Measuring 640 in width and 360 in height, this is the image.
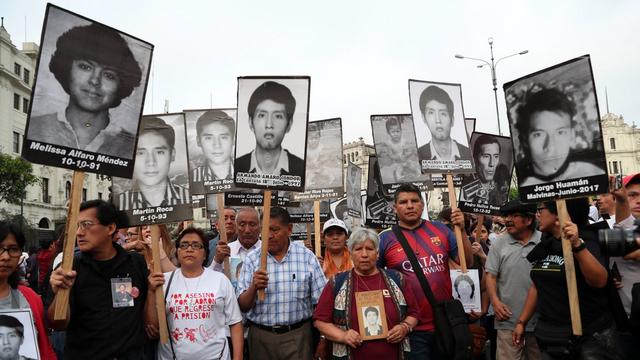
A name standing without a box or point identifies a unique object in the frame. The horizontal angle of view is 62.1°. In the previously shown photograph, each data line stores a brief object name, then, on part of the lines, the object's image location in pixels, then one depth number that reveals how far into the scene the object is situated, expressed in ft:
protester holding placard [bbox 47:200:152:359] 12.41
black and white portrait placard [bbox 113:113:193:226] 16.56
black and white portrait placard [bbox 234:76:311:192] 17.56
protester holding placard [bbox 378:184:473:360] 15.60
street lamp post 89.25
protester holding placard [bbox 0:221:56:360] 11.29
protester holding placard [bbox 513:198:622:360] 13.09
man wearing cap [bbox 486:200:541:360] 17.31
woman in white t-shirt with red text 13.70
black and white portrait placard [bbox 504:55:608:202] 14.05
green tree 108.99
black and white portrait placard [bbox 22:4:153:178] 11.93
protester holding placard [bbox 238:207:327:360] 15.55
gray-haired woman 13.99
